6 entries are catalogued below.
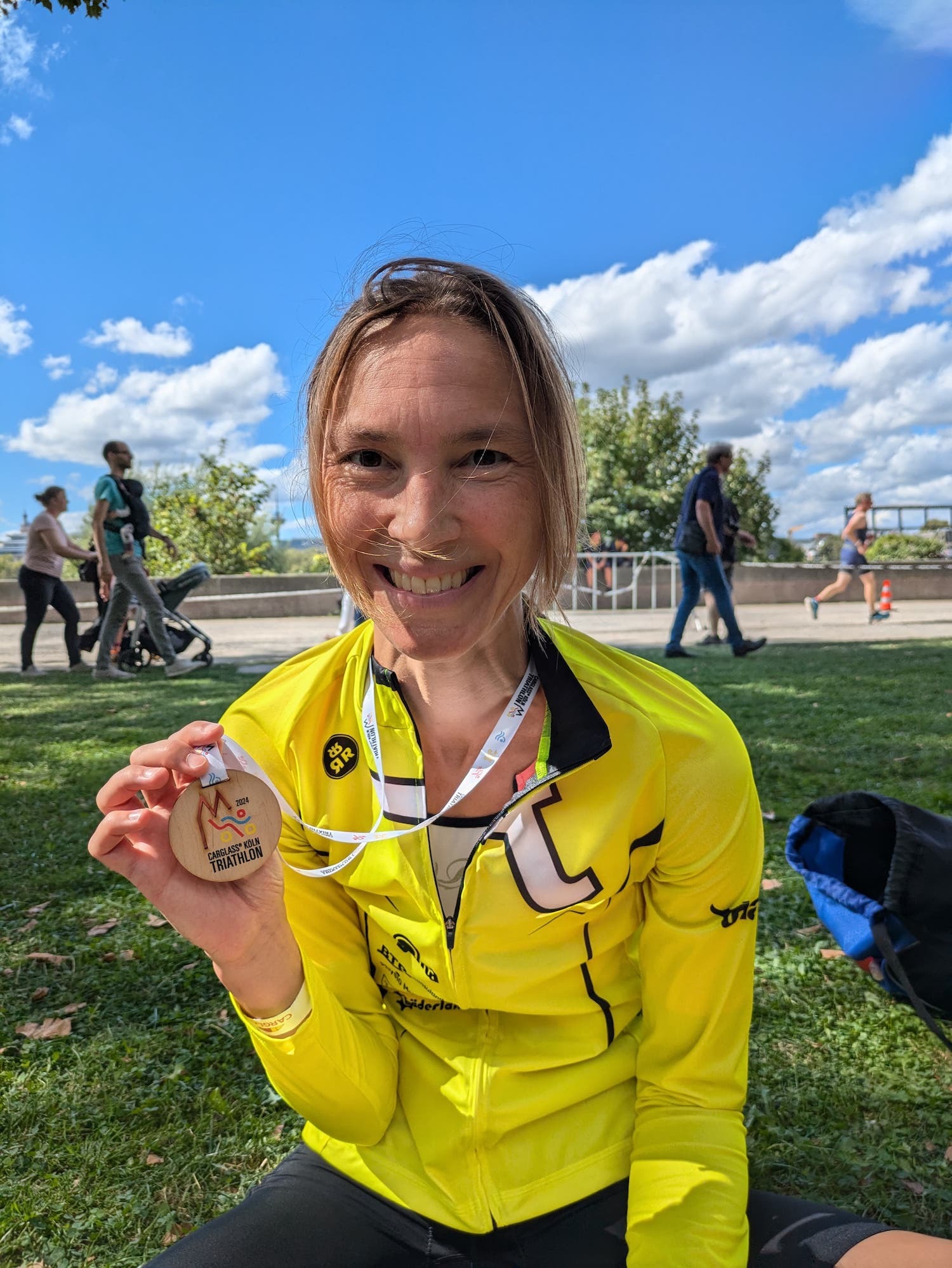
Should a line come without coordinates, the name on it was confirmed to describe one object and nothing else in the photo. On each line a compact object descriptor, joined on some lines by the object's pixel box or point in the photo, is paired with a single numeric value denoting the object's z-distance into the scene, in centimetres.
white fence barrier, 2070
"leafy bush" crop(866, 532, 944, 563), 2605
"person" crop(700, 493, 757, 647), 1058
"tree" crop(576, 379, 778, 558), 3056
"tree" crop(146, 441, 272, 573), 2447
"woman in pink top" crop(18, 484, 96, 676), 1001
